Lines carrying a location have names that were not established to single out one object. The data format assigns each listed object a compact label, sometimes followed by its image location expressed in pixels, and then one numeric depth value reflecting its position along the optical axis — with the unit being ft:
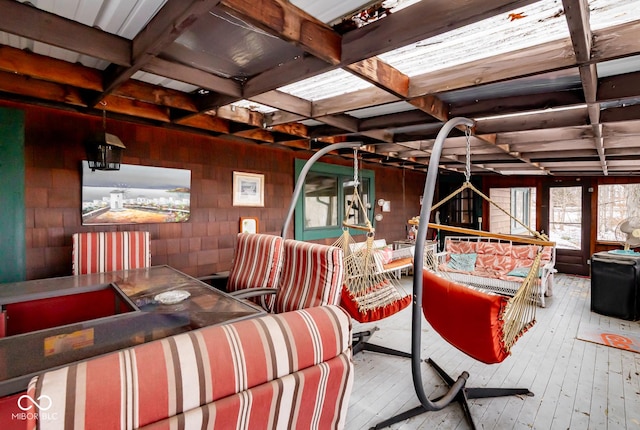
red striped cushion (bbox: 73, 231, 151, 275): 9.04
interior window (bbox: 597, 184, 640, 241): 20.52
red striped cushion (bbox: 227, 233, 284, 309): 9.20
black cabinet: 13.52
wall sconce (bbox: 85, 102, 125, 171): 8.72
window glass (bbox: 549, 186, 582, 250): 22.53
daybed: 15.58
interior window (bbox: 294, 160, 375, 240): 16.07
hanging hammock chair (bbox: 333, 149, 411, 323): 8.98
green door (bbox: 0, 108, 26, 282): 8.57
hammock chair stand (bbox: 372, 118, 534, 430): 6.45
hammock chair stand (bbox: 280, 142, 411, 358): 10.12
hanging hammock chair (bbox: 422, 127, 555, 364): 6.39
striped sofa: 1.97
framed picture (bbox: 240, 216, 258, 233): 13.73
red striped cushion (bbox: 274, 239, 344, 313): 7.12
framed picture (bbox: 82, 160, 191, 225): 9.91
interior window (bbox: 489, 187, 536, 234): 24.44
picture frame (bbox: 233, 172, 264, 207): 13.51
